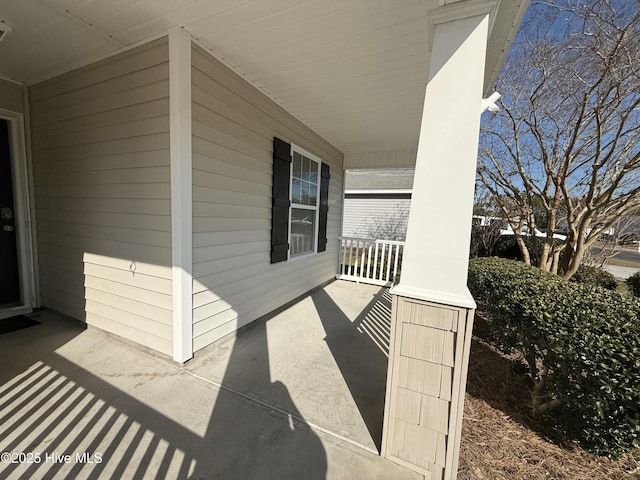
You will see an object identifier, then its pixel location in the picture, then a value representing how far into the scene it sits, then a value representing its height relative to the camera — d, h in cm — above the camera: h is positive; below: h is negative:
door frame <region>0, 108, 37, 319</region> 287 -14
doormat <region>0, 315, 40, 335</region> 267 -128
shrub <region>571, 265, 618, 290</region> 477 -90
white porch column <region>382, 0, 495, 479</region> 128 -19
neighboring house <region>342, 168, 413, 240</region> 1013 +56
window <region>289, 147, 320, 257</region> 377 +16
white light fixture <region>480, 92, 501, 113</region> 158 +73
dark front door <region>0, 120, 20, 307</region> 282 -32
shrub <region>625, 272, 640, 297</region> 523 -109
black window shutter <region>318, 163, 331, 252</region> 453 +18
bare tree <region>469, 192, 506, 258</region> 658 -9
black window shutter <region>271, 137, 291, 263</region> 320 +16
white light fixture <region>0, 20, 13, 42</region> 190 +124
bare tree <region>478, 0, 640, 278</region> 286 +147
